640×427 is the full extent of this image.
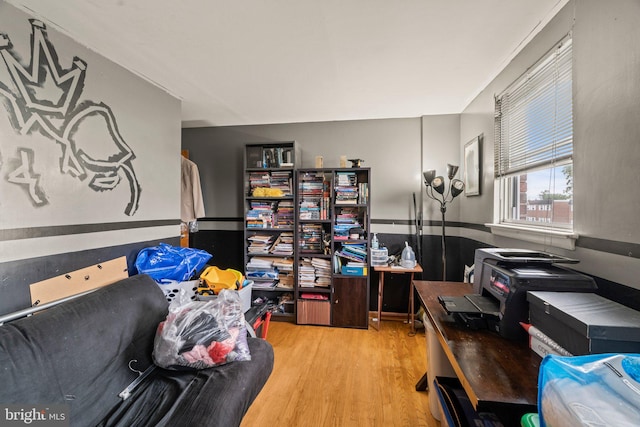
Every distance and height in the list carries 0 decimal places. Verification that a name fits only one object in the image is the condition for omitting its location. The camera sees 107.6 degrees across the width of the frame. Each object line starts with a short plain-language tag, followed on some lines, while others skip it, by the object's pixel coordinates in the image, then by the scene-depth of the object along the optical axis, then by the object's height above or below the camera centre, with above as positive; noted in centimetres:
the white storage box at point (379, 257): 261 -52
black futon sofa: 91 -73
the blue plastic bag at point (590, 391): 44 -38
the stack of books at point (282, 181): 280 +36
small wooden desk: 249 -86
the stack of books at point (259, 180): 285 +37
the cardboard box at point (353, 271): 261 -67
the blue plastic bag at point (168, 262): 188 -43
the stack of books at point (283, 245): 279 -42
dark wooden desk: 66 -54
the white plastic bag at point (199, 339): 121 -69
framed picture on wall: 221 +44
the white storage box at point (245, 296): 185 -73
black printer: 96 -32
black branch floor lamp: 236 +24
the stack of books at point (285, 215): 279 -5
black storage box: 68 -35
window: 128 +42
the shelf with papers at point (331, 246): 263 -41
